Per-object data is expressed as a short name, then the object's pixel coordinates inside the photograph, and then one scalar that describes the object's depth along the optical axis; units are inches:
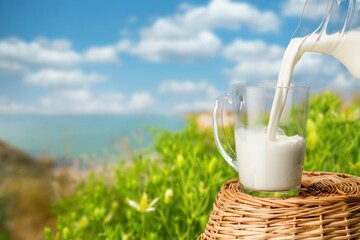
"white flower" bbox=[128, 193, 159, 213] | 89.0
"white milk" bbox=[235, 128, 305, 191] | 57.5
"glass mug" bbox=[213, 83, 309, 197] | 56.9
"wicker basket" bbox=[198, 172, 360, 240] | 55.6
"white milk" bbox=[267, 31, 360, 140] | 57.0
